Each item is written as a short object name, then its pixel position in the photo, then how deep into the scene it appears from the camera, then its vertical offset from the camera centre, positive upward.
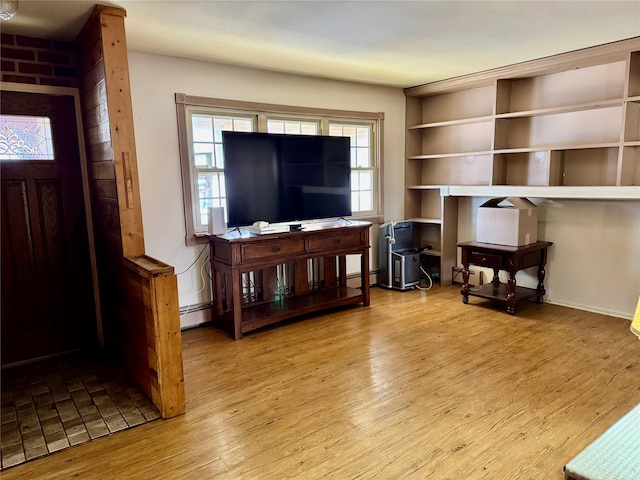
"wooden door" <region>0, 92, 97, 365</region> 3.05 -0.32
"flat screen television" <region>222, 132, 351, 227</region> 3.64 +0.08
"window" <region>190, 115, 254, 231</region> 3.79 +0.24
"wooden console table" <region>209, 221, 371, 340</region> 3.53 -0.88
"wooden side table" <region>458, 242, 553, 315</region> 3.97 -0.81
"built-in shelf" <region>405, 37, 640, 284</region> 3.59 +0.46
